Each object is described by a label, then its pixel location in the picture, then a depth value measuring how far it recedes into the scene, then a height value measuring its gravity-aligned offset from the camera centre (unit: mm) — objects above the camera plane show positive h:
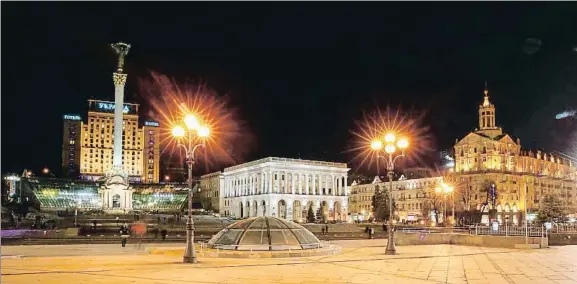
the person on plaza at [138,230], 47312 -3383
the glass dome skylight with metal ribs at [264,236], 26500 -2015
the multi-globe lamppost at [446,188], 67625 +827
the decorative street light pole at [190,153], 22711 +1729
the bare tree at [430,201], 114438 -1206
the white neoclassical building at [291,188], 134125 +1371
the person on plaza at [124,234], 36406 -2648
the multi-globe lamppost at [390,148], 28016 +2356
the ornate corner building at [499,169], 117375 +5520
